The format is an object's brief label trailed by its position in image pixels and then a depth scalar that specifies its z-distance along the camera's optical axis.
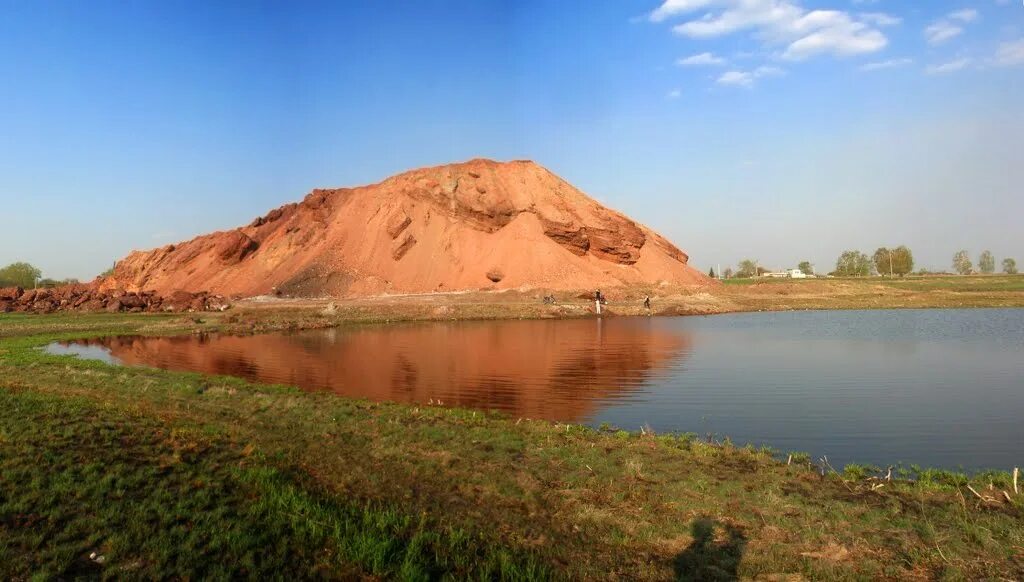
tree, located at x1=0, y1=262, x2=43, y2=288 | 136.38
